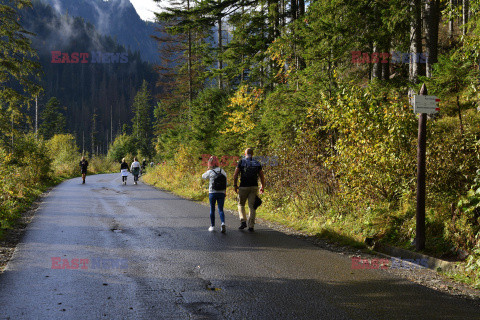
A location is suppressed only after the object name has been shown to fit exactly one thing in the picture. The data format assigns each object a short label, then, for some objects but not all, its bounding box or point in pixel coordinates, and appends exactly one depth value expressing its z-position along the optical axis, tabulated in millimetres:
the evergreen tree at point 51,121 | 85438
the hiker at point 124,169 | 26969
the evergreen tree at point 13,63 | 15227
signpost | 6398
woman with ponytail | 9133
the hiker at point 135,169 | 26859
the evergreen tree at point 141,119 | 86250
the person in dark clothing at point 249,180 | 9219
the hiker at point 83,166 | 27167
